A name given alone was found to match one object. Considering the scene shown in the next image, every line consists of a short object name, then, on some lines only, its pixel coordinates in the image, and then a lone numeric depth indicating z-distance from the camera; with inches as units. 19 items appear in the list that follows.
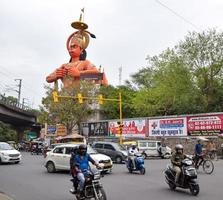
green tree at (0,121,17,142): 3964.1
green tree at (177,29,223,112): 1907.0
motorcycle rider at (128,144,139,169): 779.9
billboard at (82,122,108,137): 2101.4
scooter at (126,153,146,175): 766.4
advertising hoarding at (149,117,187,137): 1653.5
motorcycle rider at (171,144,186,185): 481.7
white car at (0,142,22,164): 1013.2
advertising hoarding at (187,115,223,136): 1520.7
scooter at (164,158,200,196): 461.7
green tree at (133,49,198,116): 2000.5
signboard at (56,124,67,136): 2295.0
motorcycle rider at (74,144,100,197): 389.2
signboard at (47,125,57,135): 2509.8
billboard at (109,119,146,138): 1847.9
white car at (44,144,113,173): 759.7
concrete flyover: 2449.6
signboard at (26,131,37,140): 3721.0
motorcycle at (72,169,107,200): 370.9
